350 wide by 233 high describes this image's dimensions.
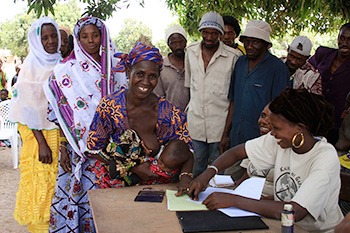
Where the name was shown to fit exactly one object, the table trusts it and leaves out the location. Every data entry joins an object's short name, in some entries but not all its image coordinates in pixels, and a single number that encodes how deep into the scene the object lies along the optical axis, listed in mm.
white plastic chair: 7581
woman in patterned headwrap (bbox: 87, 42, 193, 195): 2566
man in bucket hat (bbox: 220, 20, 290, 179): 3758
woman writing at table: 2012
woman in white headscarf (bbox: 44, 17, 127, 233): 3158
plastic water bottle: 1667
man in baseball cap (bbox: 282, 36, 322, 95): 3984
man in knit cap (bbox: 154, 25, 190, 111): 4500
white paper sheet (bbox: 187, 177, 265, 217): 2074
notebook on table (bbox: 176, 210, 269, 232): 1892
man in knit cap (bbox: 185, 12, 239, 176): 4098
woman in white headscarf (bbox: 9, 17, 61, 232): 3770
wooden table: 1919
